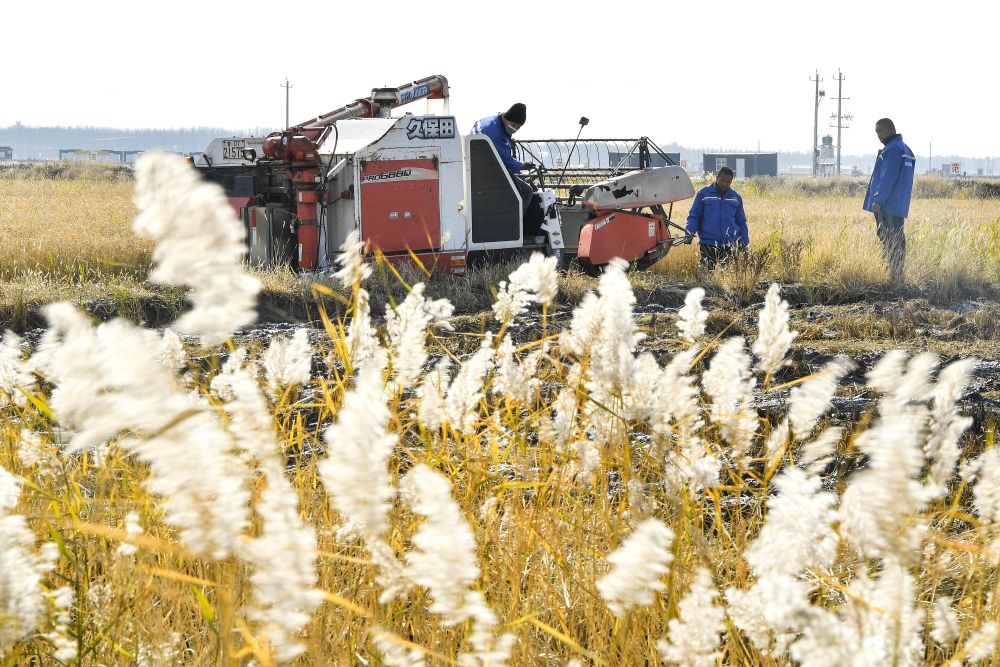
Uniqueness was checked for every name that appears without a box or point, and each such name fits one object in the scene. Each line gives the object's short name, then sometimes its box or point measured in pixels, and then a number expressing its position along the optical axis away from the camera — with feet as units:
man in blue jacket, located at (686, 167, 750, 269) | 81.73
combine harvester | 76.34
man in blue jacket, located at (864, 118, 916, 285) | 80.26
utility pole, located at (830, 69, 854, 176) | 441.45
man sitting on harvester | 78.99
